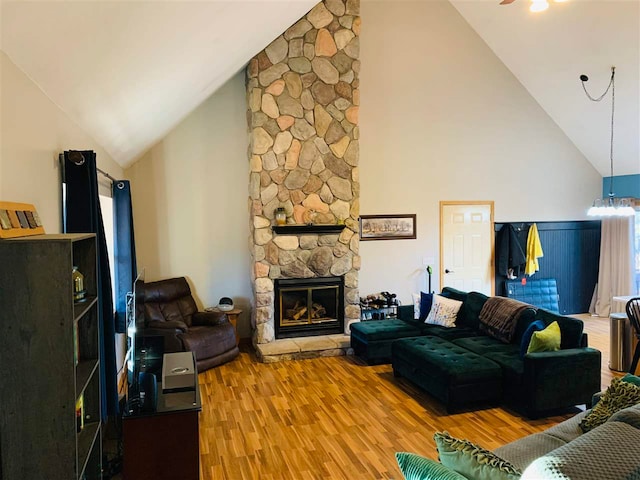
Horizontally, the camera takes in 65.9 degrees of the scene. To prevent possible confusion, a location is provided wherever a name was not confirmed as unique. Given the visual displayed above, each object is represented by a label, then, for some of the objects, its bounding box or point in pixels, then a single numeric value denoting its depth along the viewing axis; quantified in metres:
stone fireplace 6.10
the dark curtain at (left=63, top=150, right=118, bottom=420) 2.60
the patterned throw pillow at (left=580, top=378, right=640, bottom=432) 2.84
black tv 2.81
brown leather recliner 5.40
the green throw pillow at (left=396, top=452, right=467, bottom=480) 1.92
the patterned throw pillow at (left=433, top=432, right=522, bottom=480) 1.91
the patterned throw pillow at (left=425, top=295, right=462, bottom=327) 5.74
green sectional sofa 4.16
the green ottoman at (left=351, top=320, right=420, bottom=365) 5.72
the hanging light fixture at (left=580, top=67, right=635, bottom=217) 6.08
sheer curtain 7.94
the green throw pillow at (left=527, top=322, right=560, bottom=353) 4.27
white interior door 7.59
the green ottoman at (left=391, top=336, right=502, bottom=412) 4.32
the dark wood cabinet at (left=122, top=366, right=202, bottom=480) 2.85
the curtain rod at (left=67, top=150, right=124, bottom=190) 2.57
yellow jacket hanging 7.94
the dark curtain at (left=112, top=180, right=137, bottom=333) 5.10
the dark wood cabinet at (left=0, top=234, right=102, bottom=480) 1.56
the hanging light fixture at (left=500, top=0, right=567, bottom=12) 3.79
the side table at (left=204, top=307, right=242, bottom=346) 6.32
